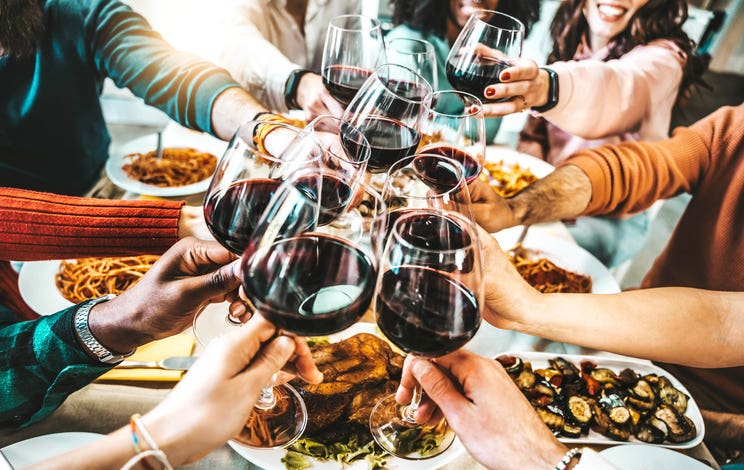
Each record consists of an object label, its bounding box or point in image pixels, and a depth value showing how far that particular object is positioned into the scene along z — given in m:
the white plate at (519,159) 1.86
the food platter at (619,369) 0.93
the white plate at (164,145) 1.36
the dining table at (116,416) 0.80
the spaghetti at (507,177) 1.71
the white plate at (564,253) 1.33
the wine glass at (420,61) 1.32
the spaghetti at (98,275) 1.08
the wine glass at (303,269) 0.60
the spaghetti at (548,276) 1.32
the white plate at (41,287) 1.01
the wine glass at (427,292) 0.63
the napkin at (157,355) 0.89
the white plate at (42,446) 0.71
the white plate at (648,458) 0.84
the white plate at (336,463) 0.76
